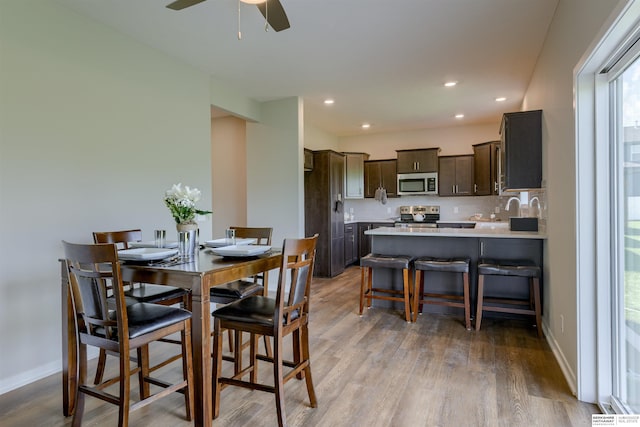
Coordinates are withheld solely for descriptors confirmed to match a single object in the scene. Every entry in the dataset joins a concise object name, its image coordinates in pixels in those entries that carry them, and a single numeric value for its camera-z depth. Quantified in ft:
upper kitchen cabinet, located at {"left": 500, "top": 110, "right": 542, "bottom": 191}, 10.61
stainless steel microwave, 21.75
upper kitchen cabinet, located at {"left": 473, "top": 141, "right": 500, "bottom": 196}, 19.61
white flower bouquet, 6.81
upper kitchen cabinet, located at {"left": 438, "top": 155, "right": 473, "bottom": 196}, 21.24
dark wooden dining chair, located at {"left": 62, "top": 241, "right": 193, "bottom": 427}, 5.14
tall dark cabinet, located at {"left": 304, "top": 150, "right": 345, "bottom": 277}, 19.12
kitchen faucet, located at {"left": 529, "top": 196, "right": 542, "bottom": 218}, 11.50
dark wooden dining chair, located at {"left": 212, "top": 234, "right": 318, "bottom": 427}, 5.87
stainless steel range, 22.07
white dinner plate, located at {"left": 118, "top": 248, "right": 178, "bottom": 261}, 5.97
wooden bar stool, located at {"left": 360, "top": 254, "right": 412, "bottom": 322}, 11.78
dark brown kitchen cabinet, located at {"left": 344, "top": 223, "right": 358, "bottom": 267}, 21.36
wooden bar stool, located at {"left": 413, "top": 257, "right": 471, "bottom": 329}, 11.25
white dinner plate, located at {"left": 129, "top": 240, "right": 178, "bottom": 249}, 7.80
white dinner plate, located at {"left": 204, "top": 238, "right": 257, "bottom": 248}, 7.92
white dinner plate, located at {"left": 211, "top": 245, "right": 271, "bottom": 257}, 6.32
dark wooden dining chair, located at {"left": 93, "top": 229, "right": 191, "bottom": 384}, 7.44
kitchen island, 11.62
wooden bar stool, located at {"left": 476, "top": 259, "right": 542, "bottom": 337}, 10.41
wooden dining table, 5.31
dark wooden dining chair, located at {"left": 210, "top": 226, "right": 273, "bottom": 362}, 7.98
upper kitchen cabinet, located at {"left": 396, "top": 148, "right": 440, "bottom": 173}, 21.65
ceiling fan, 6.98
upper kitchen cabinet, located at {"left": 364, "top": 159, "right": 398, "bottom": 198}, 23.00
